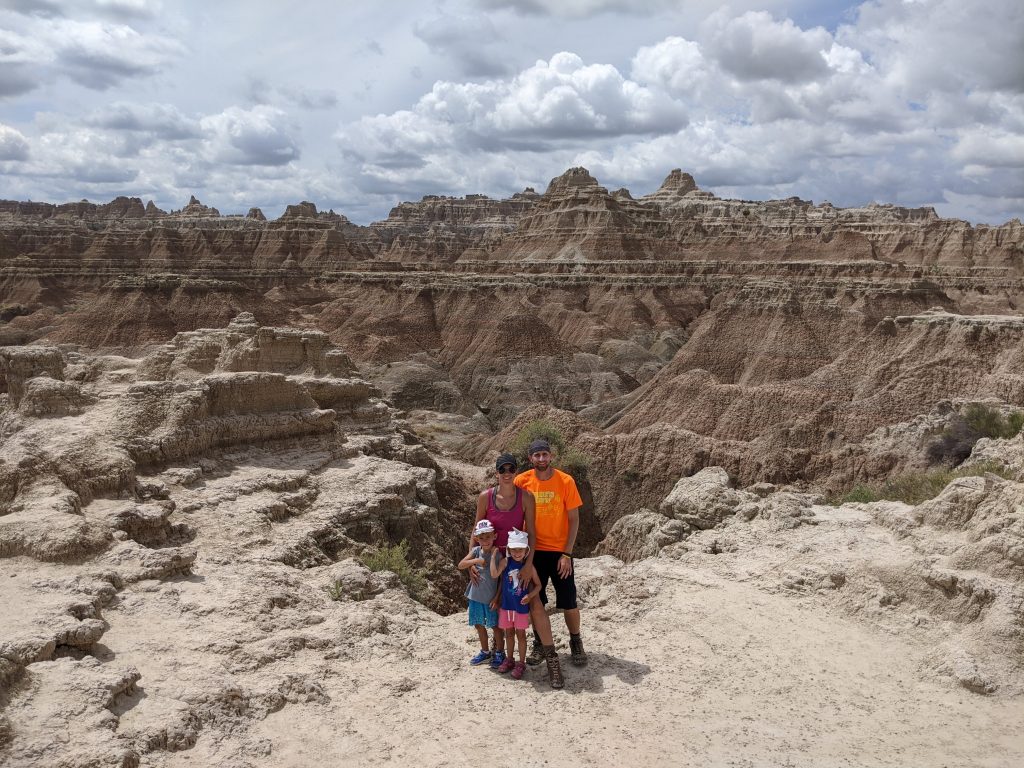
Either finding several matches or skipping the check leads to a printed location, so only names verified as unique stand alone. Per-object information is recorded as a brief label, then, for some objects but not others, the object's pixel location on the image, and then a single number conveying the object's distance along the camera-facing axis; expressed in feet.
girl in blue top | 24.41
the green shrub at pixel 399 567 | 38.96
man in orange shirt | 25.17
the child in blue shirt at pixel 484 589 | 24.88
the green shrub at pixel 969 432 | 69.62
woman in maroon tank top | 24.98
